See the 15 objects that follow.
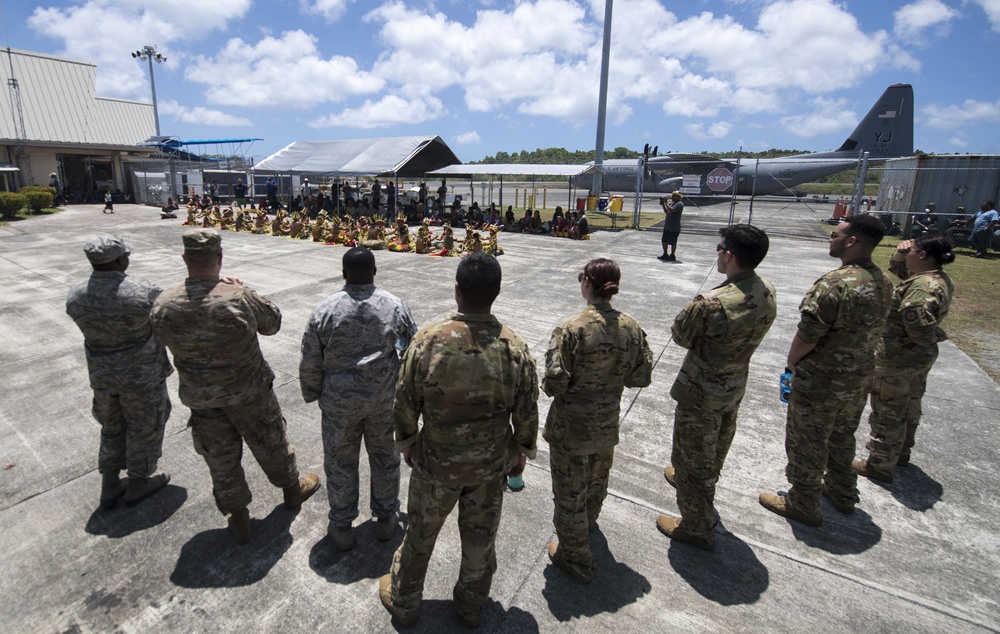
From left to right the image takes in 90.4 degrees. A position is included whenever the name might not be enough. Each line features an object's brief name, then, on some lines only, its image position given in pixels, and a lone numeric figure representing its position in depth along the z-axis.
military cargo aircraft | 26.47
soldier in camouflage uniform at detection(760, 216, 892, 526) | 3.03
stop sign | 19.36
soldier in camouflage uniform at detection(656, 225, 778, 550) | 2.79
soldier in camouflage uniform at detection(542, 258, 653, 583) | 2.54
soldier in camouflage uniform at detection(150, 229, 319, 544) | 2.73
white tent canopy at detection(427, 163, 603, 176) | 18.96
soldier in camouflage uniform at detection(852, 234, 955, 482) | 3.46
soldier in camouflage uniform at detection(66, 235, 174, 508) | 3.12
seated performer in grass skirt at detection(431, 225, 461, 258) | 13.43
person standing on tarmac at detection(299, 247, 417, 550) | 2.78
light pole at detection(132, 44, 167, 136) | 35.12
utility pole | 22.47
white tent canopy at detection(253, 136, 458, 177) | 19.73
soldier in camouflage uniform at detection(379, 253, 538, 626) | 2.15
